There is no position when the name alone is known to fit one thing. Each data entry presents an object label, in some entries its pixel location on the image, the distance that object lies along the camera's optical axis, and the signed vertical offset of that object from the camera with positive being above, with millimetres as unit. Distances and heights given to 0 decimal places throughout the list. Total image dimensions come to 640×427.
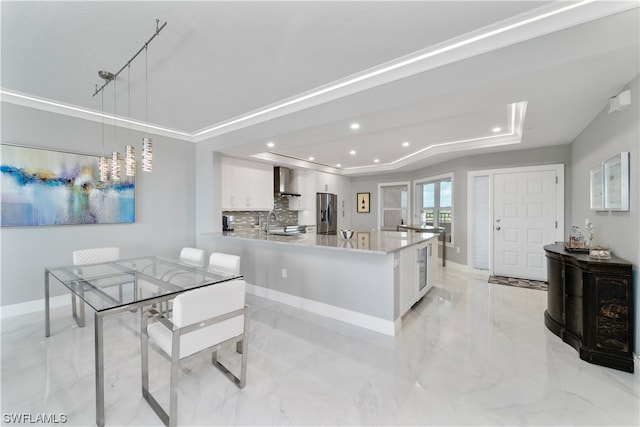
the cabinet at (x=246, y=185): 4840 +499
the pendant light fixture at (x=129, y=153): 2142 +486
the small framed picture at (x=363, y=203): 8117 +262
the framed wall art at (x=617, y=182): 2172 +251
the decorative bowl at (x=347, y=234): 3347 -269
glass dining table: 1597 -557
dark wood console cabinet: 2100 -792
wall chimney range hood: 5816 +666
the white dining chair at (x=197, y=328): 1571 -728
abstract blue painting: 3045 +264
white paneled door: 4516 -166
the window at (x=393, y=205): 7637 +193
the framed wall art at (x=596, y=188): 2707 +250
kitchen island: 2820 -718
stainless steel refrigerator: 6891 -30
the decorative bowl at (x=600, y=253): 2314 -354
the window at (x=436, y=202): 5945 +222
